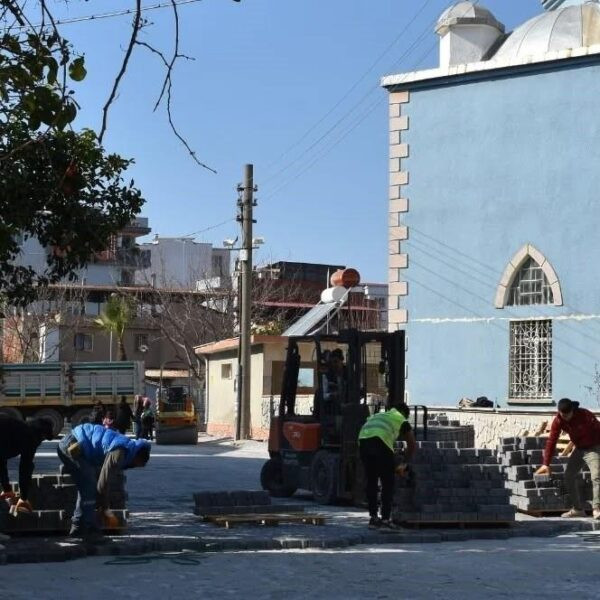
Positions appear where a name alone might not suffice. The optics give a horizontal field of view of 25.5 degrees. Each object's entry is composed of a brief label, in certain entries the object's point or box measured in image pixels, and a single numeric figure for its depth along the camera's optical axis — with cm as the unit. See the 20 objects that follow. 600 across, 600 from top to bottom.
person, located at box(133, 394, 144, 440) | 4166
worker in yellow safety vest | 1523
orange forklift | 1814
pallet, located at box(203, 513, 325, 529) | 1543
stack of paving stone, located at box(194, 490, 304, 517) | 1622
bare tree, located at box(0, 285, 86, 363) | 6184
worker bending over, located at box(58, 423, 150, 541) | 1355
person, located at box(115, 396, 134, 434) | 4132
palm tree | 6306
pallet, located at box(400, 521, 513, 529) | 1548
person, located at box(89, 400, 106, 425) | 4147
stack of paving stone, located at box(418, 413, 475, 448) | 2291
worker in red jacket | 1673
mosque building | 2722
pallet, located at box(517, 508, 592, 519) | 1734
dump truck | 4472
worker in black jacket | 1309
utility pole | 3875
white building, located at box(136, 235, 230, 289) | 8350
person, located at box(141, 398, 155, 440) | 4126
